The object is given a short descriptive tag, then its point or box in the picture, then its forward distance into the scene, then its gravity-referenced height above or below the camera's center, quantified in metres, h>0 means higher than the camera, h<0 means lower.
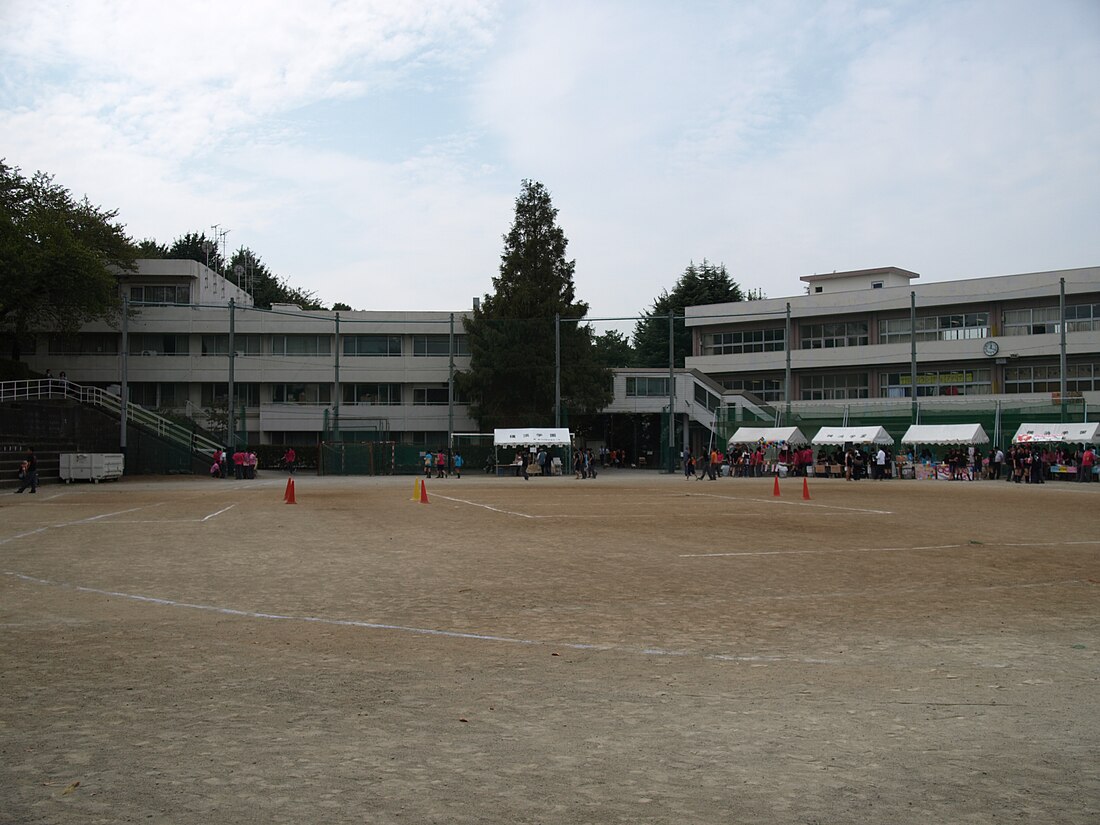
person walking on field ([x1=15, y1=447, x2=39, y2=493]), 35.28 -1.18
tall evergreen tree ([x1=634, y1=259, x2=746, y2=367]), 90.56 +13.26
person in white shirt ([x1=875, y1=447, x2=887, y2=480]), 47.62 -0.88
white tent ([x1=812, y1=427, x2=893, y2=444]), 49.25 +0.47
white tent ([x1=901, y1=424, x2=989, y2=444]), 46.62 +0.52
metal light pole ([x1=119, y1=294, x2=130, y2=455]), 49.88 +1.16
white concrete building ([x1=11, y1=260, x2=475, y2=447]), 69.25 +5.61
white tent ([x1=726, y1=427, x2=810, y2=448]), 52.81 +0.48
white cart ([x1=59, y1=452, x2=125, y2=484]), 42.69 -1.05
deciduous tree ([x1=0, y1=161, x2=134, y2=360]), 56.56 +10.55
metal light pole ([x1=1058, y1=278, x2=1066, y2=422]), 54.41 +7.16
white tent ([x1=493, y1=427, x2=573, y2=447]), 55.66 +0.35
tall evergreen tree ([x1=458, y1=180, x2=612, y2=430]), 64.06 +5.81
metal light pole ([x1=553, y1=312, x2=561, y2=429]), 59.12 +4.35
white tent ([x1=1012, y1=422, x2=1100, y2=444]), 42.72 +0.53
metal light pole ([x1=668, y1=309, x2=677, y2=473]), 56.78 +1.78
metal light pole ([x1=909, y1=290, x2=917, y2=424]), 57.46 +6.05
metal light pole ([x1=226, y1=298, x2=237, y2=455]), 55.06 +2.39
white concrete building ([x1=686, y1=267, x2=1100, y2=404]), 63.94 +7.42
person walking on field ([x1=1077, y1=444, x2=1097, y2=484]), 42.19 -0.79
